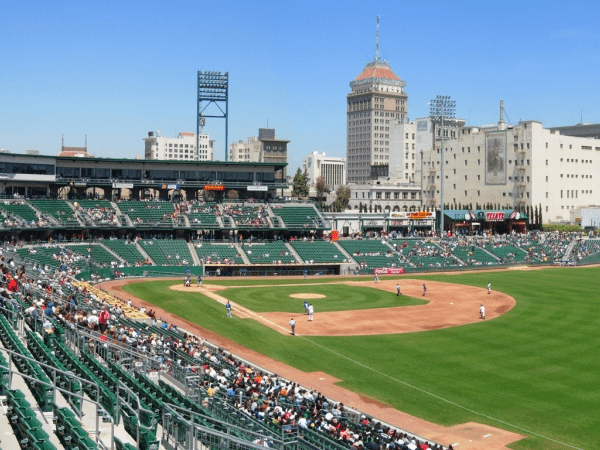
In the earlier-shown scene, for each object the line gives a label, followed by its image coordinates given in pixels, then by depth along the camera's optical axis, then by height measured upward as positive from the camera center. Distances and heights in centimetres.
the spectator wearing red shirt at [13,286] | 3179 -373
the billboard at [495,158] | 12281 +975
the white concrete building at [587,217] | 11481 -81
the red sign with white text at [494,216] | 10669 -75
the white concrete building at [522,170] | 11850 +767
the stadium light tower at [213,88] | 9238 +1626
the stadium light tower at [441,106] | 10499 +1667
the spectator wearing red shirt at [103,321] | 2925 -491
